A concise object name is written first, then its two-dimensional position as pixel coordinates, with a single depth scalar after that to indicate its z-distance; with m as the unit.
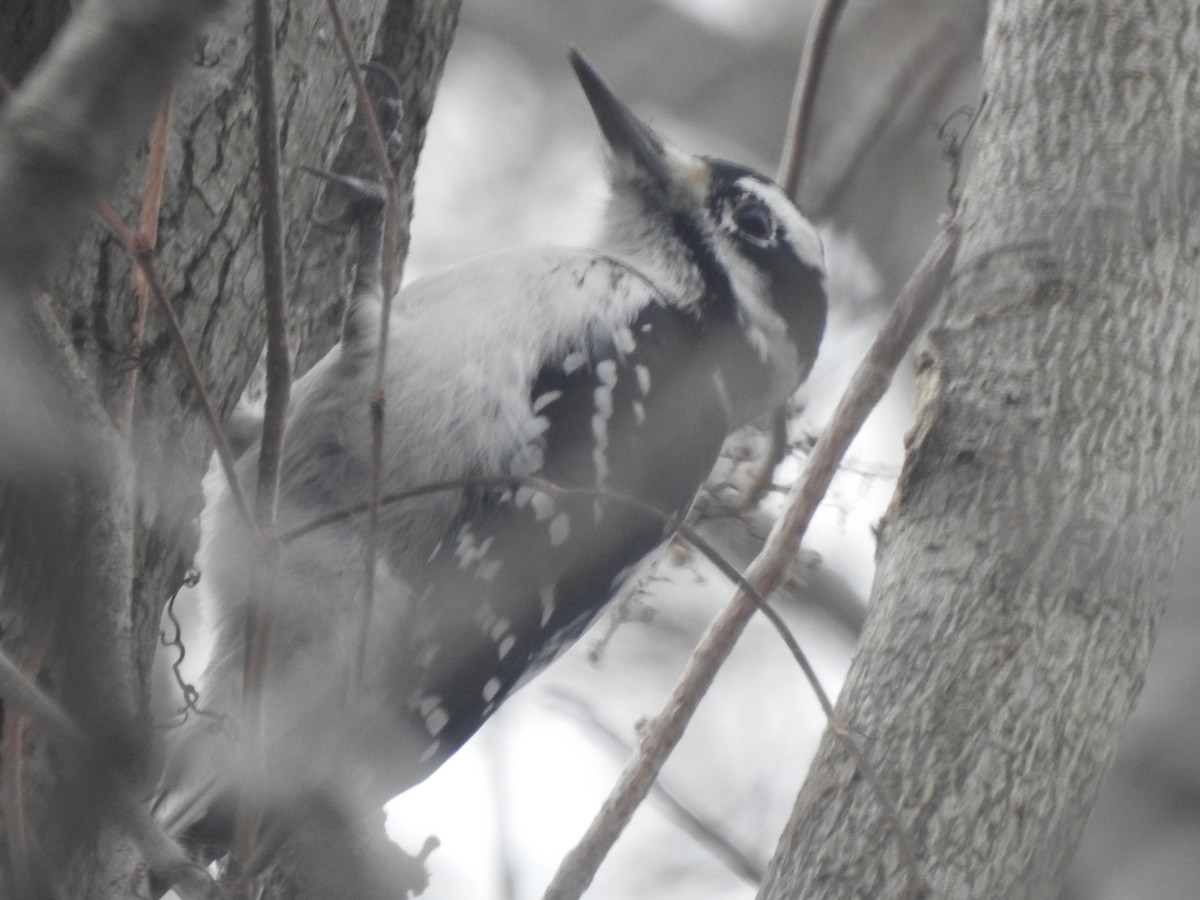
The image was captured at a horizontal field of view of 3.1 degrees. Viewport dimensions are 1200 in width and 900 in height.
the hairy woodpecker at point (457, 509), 3.66
